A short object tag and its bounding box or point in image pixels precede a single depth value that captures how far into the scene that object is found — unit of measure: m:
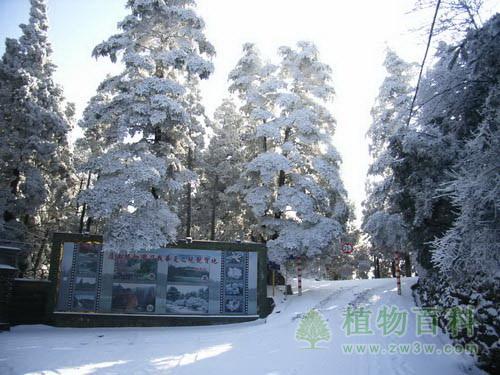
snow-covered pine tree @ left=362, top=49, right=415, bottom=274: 13.69
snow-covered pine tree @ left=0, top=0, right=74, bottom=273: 17.14
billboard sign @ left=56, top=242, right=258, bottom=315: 13.12
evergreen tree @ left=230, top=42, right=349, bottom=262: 16.56
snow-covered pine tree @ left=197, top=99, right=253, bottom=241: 20.97
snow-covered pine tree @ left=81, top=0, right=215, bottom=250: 12.79
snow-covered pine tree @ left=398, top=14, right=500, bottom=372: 5.45
